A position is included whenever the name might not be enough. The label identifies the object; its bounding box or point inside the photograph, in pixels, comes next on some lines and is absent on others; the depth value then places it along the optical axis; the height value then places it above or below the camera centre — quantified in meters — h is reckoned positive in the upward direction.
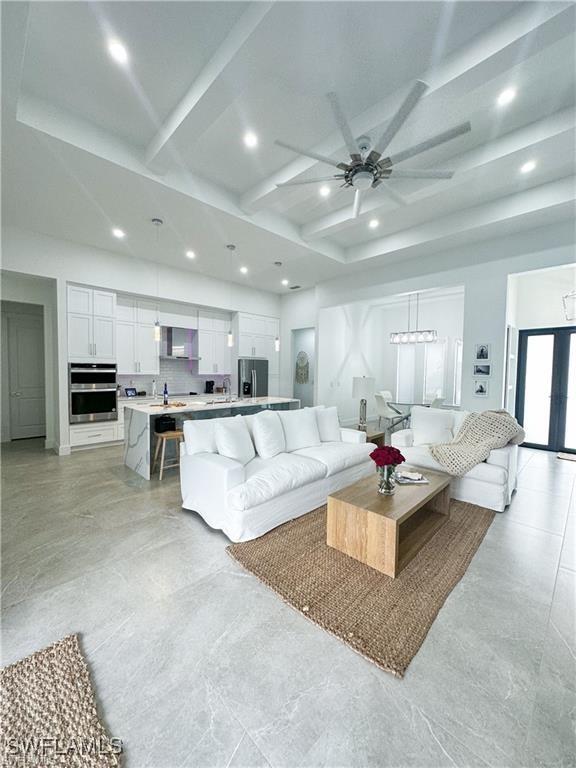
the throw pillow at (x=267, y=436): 3.28 -0.69
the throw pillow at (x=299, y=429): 3.58 -0.67
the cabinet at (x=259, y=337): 7.40 +0.81
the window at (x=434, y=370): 8.07 +0.09
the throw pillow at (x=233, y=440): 2.98 -0.68
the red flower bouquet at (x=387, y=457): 2.46 -0.66
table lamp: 6.24 -0.31
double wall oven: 5.14 -0.41
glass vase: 2.51 -0.86
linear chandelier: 6.93 +0.81
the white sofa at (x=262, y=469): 2.54 -0.91
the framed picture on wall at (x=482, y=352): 4.64 +0.33
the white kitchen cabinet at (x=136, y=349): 5.76 +0.37
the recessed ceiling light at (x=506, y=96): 2.48 +2.23
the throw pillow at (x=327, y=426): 3.98 -0.69
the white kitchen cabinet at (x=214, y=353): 6.95 +0.38
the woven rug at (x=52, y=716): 1.12 -1.37
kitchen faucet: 7.27 -0.37
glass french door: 5.42 -0.22
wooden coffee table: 2.12 -1.08
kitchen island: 3.94 -0.68
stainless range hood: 6.51 +0.54
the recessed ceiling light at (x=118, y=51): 2.18 +2.23
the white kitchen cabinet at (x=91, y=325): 5.12 +0.72
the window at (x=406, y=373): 8.59 +0.00
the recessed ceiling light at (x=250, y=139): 3.03 +2.26
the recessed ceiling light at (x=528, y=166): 3.22 +2.18
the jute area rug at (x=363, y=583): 1.63 -1.36
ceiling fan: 2.03 +1.67
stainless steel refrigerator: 7.24 -0.16
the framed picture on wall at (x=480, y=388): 4.68 -0.20
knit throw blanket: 3.27 -0.73
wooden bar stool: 3.86 -0.88
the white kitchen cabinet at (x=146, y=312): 6.00 +1.09
